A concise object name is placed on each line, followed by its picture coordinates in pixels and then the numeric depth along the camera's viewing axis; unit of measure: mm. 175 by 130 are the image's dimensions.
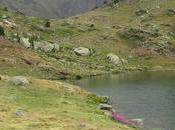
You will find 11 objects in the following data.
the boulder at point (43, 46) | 161125
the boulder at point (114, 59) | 172000
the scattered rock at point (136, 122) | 62097
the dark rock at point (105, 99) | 81062
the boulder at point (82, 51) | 174500
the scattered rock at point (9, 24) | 171650
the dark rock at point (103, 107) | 67688
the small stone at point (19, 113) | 54375
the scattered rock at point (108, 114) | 61644
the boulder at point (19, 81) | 78919
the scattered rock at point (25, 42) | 155500
